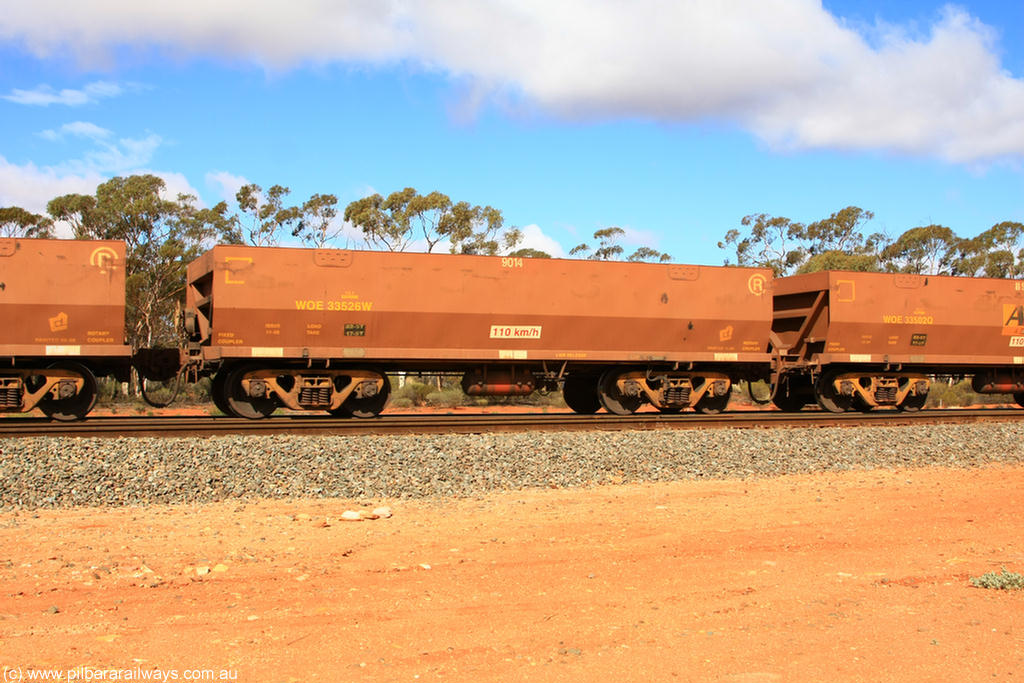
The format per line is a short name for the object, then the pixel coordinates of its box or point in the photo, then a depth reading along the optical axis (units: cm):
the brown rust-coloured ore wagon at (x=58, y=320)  1402
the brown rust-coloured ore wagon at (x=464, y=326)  1513
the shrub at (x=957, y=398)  2900
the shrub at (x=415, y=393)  2616
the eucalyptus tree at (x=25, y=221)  3984
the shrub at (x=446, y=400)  2578
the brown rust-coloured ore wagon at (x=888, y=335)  1820
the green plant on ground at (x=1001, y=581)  565
